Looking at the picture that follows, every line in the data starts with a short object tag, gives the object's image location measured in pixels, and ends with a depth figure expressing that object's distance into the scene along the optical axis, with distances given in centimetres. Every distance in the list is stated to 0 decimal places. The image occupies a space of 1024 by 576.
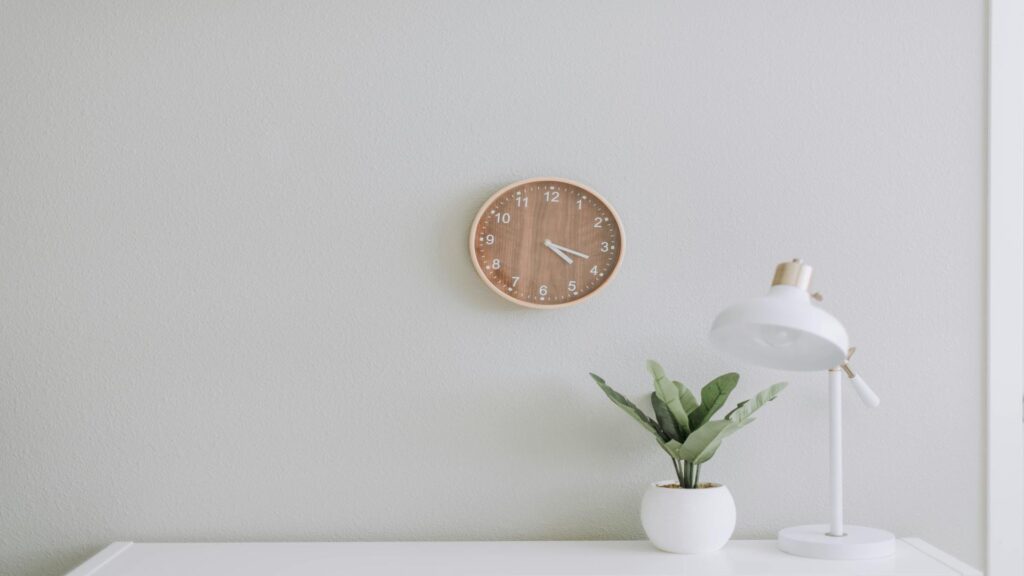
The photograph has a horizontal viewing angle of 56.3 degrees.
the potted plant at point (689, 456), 172
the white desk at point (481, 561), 166
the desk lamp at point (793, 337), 141
